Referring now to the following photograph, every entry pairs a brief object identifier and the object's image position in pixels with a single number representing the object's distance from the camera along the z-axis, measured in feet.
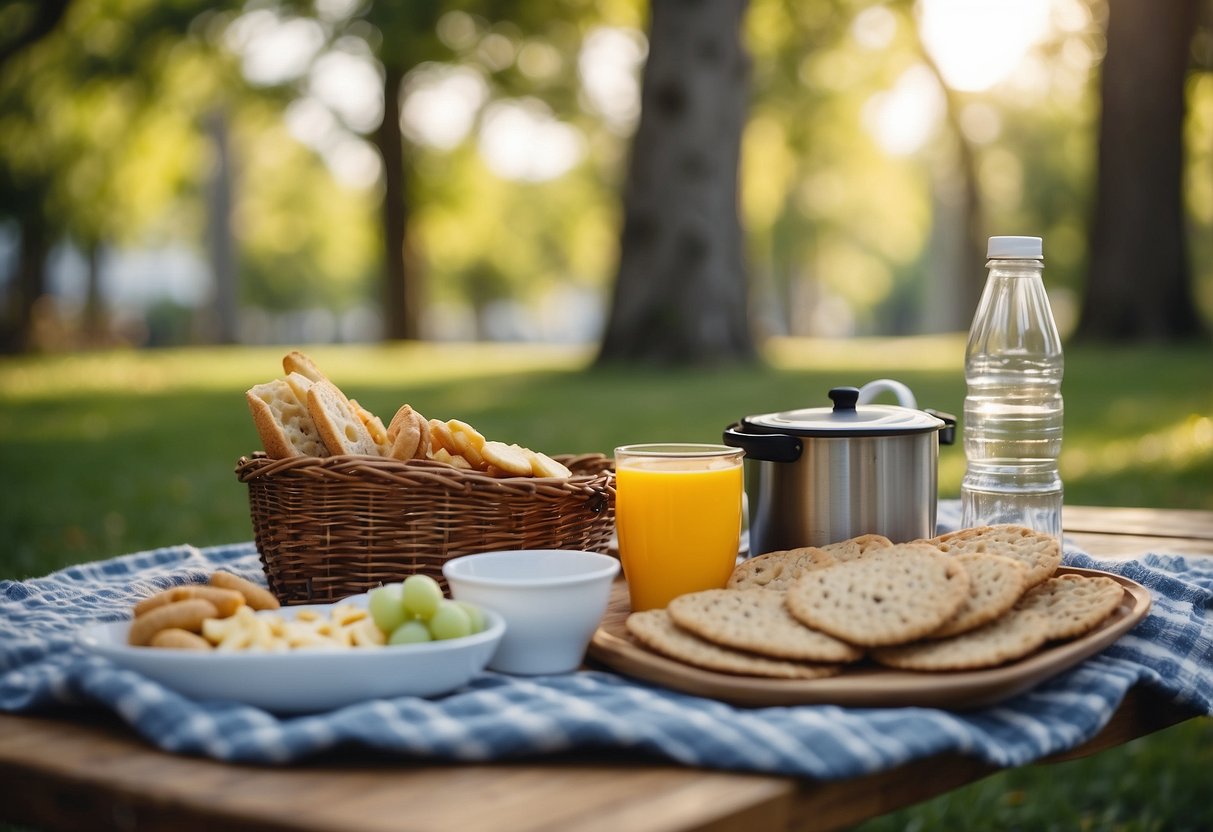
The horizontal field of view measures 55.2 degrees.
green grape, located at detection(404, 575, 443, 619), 4.06
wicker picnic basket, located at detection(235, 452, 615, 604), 5.12
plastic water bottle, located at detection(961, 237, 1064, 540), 6.79
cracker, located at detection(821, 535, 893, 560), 5.25
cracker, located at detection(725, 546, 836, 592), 5.12
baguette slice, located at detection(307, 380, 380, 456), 5.62
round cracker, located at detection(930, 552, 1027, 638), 4.30
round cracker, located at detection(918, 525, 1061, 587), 4.84
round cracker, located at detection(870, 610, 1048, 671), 4.11
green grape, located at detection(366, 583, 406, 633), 4.09
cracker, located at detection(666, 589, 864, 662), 4.16
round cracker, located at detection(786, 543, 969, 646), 4.19
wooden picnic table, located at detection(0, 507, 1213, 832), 3.21
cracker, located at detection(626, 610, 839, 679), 4.10
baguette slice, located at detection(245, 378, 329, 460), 5.61
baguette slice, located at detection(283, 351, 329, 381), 6.42
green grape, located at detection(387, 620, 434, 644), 4.03
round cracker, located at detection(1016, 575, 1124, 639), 4.47
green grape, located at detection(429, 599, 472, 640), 4.07
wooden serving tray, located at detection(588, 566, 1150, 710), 3.99
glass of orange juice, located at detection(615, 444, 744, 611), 5.11
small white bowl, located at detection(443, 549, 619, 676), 4.31
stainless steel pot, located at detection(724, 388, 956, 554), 5.63
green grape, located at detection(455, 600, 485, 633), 4.19
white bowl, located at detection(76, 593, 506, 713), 3.82
